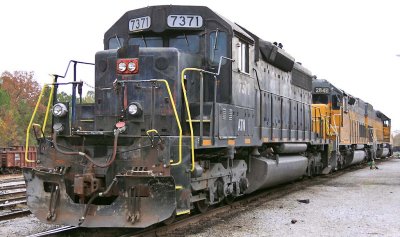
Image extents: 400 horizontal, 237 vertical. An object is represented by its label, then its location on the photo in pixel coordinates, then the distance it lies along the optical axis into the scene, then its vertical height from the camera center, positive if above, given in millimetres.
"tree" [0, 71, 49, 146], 47094 +3720
